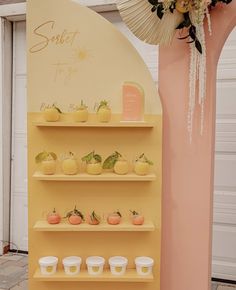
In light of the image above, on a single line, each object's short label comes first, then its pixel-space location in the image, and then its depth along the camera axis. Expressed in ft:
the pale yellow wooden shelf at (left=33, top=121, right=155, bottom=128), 5.99
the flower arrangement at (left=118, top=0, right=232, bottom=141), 5.49
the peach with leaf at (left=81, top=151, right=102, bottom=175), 6.09
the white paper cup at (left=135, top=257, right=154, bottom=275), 6.19
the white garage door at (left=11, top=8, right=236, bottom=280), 9.38
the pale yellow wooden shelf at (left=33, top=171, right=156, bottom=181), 6.04
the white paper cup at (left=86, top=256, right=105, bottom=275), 6.23
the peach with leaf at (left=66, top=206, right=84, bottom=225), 6.24
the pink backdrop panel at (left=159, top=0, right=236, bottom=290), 6.29
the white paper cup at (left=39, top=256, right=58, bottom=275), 6.23
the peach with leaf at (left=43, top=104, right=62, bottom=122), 6.10
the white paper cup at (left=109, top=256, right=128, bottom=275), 6.22
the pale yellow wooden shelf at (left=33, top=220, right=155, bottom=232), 6.13
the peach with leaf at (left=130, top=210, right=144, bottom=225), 6.21
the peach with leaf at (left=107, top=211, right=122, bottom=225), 6.22
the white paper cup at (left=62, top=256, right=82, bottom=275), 6.24
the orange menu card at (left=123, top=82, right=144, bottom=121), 6.11
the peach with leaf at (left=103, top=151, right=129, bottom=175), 6.13
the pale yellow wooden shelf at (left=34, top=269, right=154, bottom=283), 6.16
